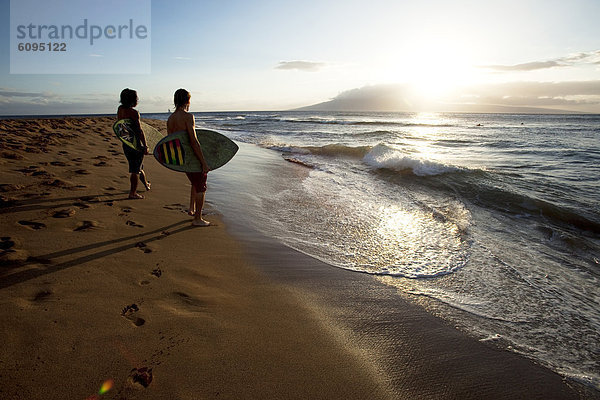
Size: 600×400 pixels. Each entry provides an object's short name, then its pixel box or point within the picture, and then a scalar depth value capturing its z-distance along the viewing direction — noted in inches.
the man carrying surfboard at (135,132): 190.1
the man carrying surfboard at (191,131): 159.3
